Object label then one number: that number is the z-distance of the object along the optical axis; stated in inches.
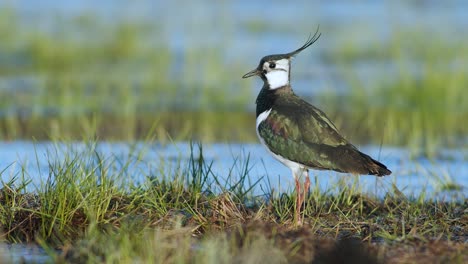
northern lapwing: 539.8
